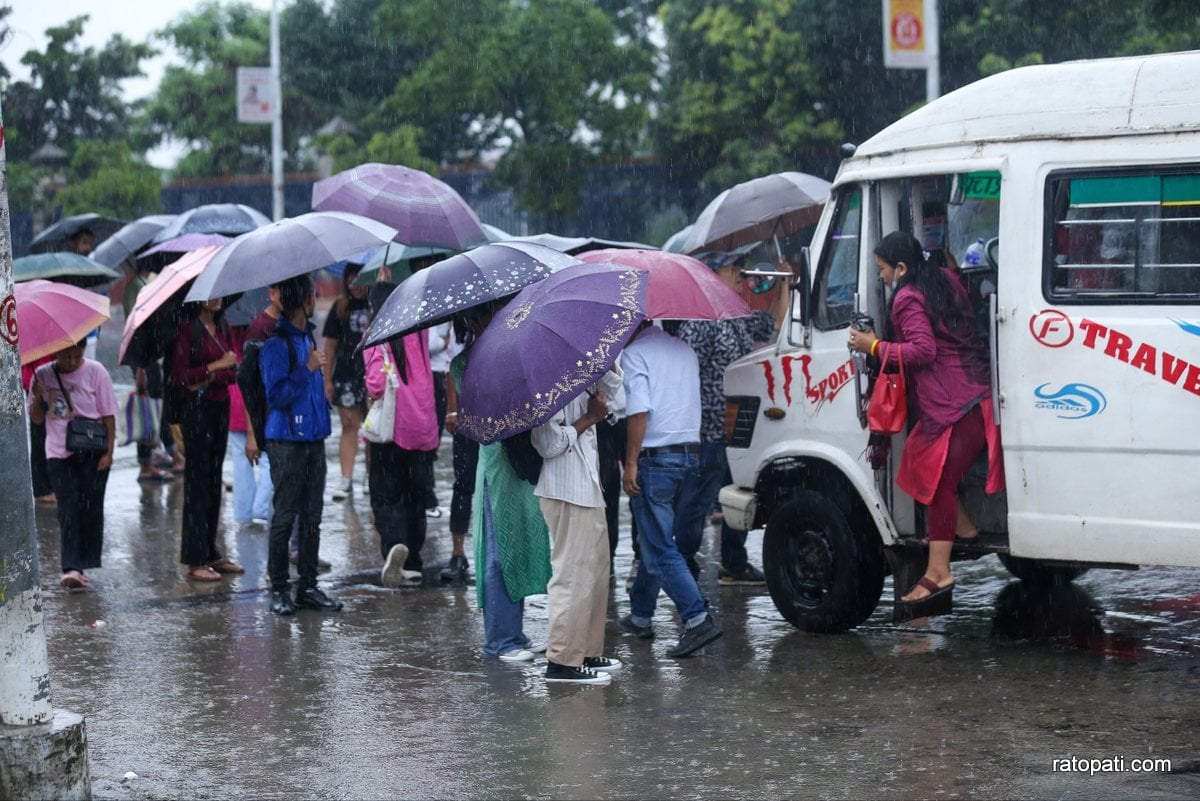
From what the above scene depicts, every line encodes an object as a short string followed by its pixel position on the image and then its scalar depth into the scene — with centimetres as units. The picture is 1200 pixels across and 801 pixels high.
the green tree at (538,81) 3098
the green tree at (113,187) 3166
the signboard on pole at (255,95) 2980
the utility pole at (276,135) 3045
